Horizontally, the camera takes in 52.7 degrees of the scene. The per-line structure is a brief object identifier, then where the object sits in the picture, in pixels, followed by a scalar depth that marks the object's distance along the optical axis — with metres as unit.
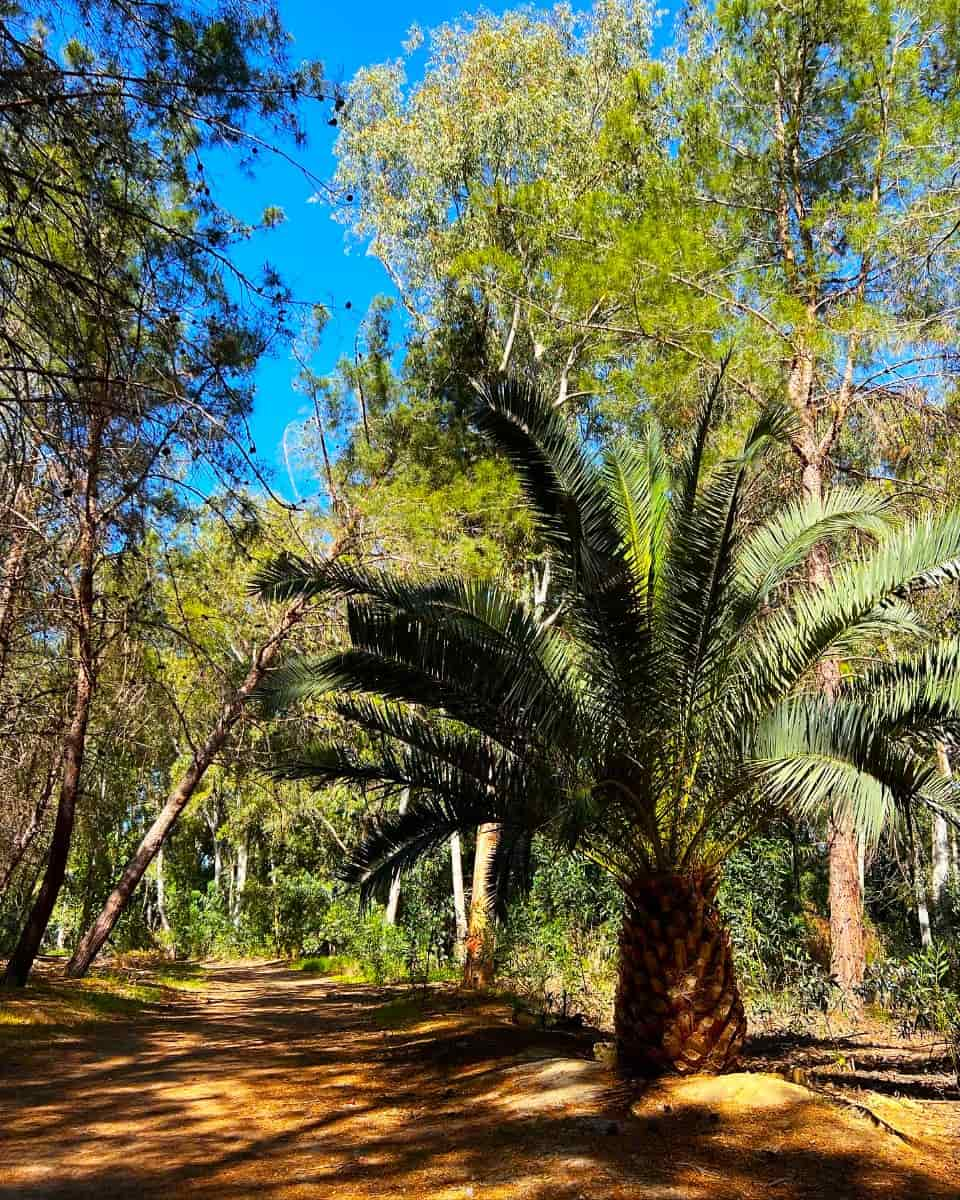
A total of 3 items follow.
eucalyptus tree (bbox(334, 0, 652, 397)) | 13.29
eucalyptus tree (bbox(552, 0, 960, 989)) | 9.95
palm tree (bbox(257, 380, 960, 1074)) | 5.32
